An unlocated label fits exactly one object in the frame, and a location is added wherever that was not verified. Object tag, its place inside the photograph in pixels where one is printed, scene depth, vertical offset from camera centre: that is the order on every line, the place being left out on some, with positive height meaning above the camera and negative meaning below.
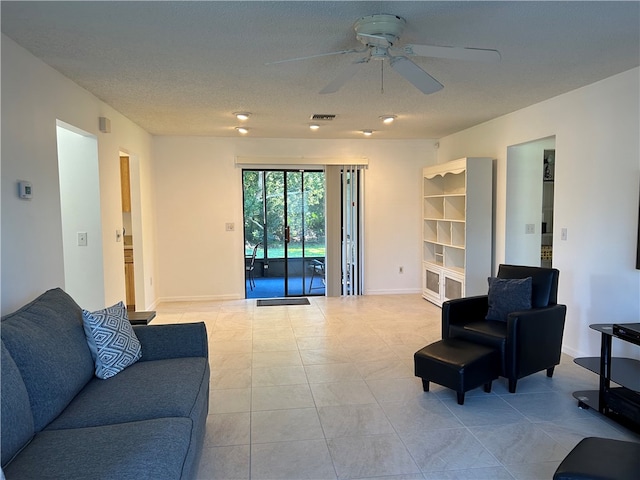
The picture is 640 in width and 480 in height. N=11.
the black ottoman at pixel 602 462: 1.67 -1.03
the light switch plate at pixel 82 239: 3.87 -0.23
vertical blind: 6.44 -0.20
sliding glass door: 6.47 -0.24
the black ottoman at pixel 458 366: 2.88 -1.07
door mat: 6.03 -1.28
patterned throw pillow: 2.31 -0.72
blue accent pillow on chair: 3.39 -0.69
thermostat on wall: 2.58 +0.15
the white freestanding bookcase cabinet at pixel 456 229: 5.06 -0.21
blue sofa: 1.52 -0.87
